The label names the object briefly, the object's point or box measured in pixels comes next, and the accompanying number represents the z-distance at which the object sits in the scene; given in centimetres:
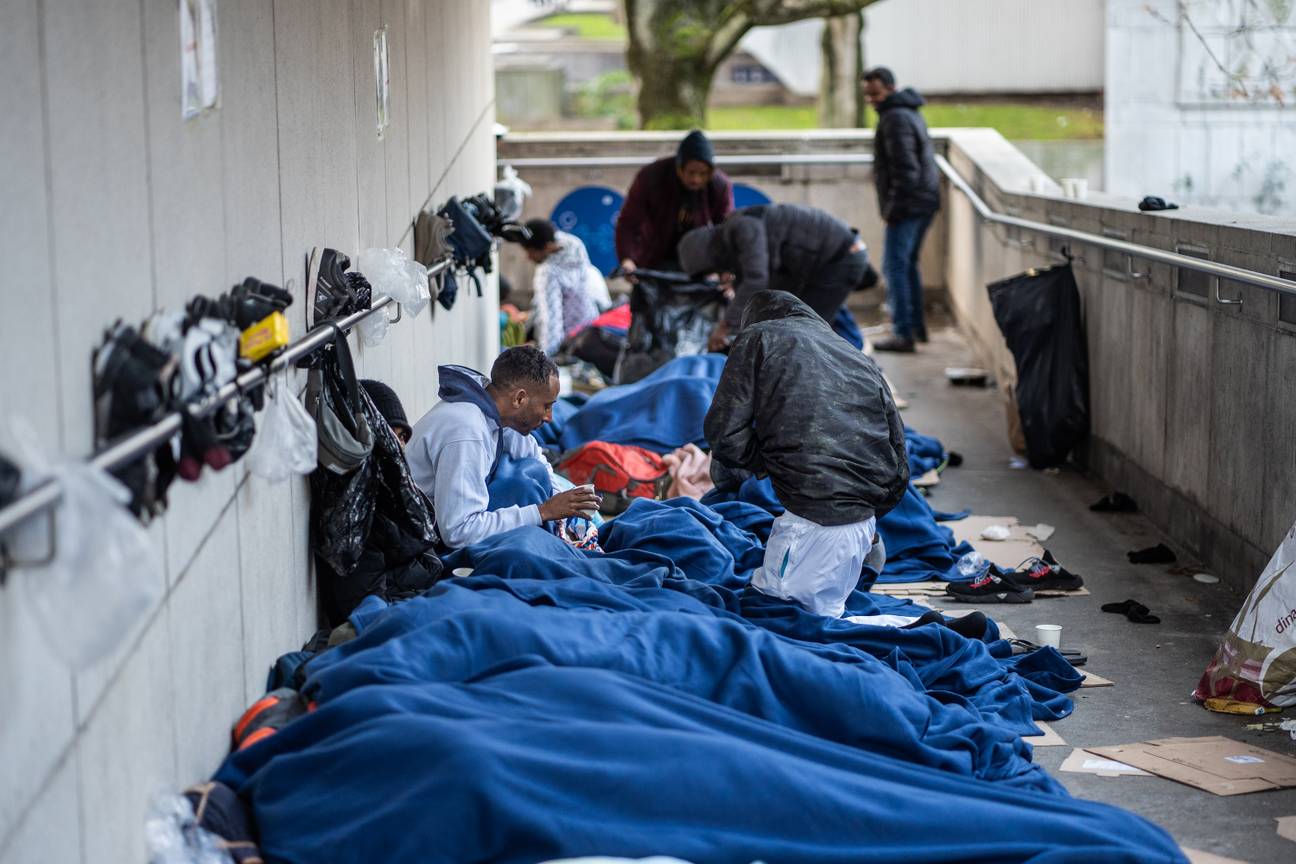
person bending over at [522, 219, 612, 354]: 1122
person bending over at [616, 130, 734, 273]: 1027
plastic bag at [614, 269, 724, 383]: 1017
